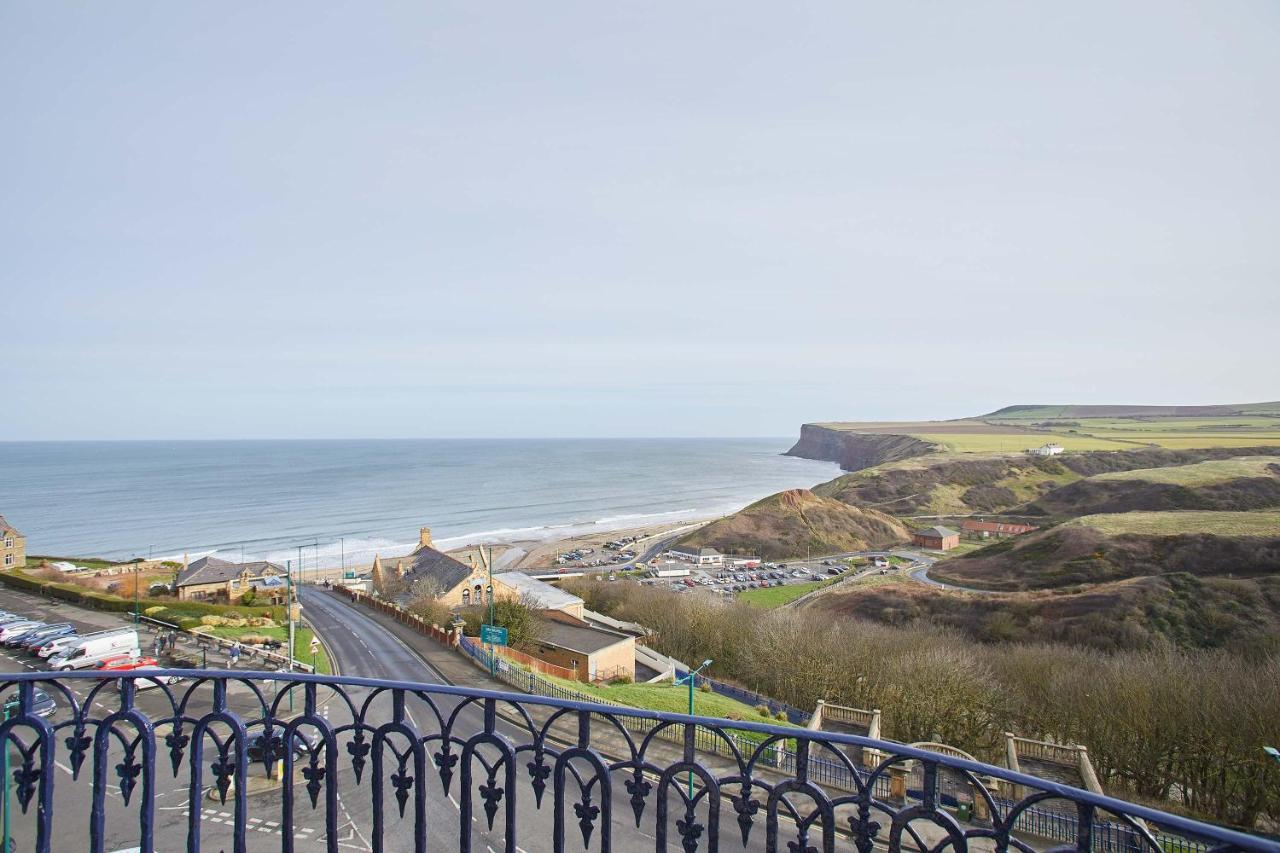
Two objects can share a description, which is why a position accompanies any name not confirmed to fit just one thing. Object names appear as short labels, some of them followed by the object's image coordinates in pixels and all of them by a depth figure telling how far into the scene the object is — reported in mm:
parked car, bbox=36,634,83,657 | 26442
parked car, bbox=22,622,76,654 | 28359
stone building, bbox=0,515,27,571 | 47562
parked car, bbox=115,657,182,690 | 24116
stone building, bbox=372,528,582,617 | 41031
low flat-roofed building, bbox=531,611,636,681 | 31719
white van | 25438
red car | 24284
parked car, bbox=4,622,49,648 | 29141
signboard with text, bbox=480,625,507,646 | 28047
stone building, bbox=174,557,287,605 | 42656
